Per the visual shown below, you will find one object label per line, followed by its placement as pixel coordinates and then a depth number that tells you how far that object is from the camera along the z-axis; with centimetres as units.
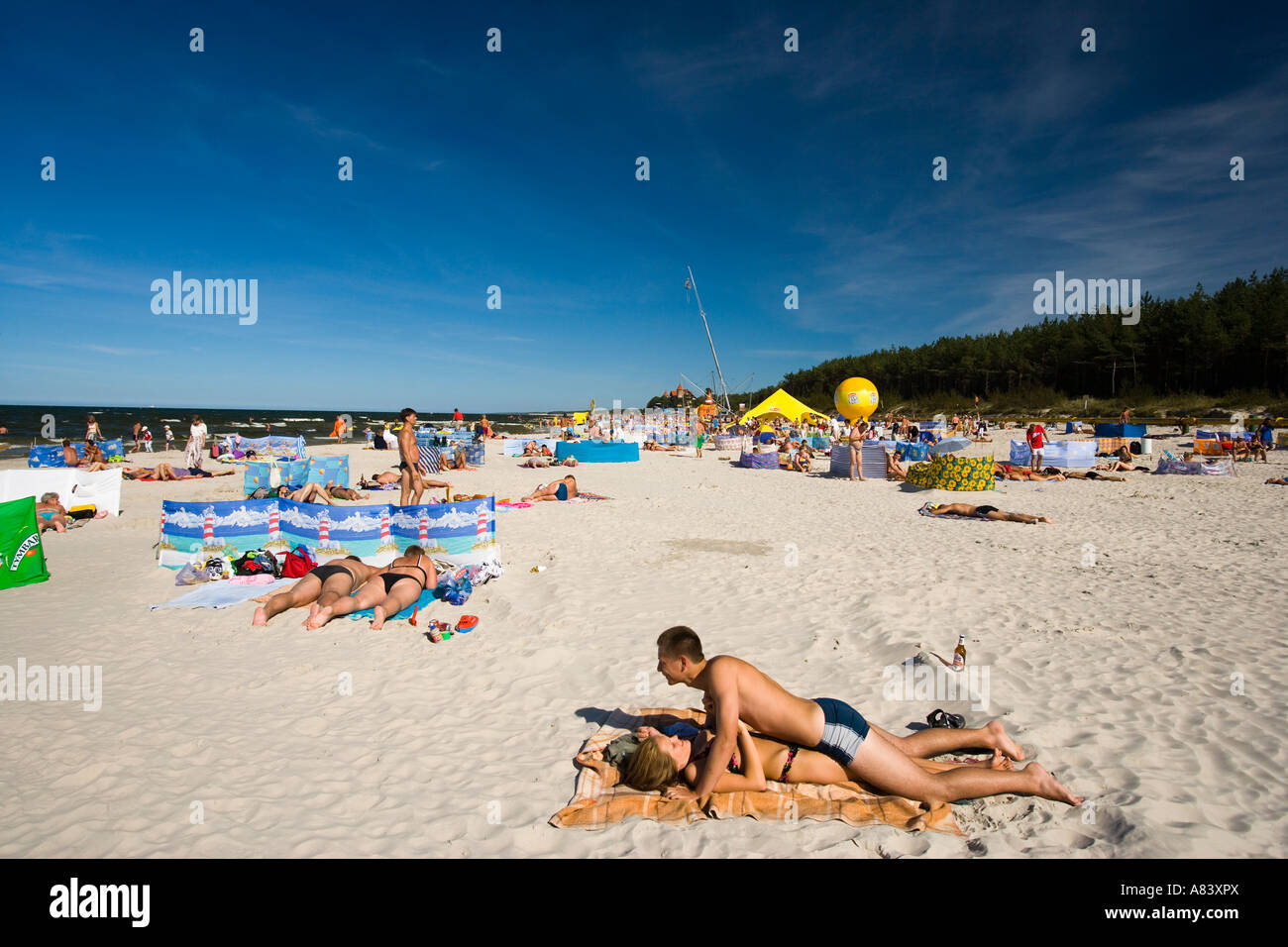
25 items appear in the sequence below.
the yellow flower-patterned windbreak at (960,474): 1379
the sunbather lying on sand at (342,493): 1236
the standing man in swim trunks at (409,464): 898
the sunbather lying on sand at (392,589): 545
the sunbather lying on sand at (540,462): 2145
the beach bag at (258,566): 662
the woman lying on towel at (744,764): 291
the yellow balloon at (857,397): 2661
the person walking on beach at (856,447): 1653
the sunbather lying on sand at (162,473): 1620
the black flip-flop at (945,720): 348
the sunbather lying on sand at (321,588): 554
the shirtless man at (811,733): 283
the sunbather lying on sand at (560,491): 1272
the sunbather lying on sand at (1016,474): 1577
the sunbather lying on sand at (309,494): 967
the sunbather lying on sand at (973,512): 1002
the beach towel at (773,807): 276
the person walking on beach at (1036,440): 1603
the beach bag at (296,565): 654
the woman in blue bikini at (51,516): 955
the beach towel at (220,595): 591
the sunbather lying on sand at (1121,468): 1678
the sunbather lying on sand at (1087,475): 1571
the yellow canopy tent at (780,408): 3438
